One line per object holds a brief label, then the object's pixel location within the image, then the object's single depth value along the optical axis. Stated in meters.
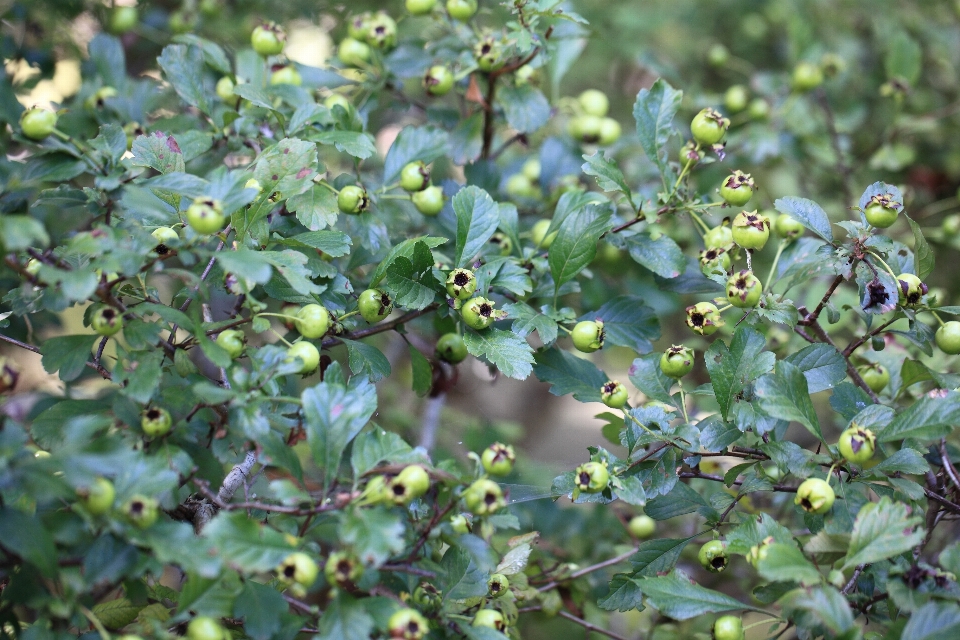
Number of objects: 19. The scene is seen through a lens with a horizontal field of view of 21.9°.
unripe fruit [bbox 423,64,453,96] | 0.98
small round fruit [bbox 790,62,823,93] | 1.09
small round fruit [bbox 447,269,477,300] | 0.90
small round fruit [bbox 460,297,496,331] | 0.90
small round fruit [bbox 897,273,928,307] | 0.90
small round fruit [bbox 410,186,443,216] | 0.96
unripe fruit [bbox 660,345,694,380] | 0.91
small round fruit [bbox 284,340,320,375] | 0.88
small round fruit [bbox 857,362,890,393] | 0.94
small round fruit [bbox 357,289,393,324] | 0.91
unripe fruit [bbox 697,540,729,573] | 0.90
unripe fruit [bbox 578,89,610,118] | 1.05
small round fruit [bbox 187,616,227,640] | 0.83
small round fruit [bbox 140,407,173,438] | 0.85
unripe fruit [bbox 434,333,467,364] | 0.95
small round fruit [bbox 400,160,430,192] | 0.95
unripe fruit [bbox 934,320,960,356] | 0.92
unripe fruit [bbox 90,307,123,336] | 0.86
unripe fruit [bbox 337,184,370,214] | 0.93
